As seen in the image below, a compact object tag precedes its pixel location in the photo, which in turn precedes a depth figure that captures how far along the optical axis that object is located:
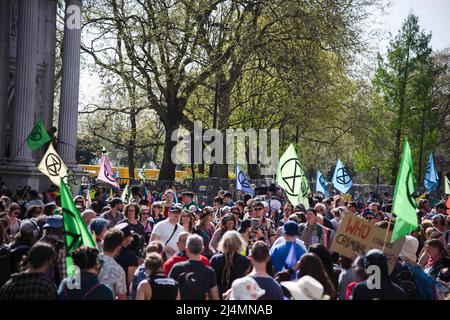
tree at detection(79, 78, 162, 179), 34.59
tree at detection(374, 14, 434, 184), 55.78
